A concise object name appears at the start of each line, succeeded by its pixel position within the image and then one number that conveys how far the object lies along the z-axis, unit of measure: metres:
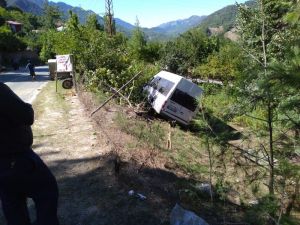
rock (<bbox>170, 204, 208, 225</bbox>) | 3.12
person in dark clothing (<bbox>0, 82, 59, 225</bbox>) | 2.04
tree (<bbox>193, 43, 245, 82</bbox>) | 18.83
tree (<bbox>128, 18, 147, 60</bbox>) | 25.72
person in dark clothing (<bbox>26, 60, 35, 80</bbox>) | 19.87
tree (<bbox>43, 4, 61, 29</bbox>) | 56.11
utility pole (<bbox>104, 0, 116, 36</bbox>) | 20.60
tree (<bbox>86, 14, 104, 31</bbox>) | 16.75
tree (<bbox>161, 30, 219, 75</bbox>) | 23.47
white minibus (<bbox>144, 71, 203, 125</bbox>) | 10.62
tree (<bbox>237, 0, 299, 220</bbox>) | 2.41
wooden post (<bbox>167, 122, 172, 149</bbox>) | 7.34
